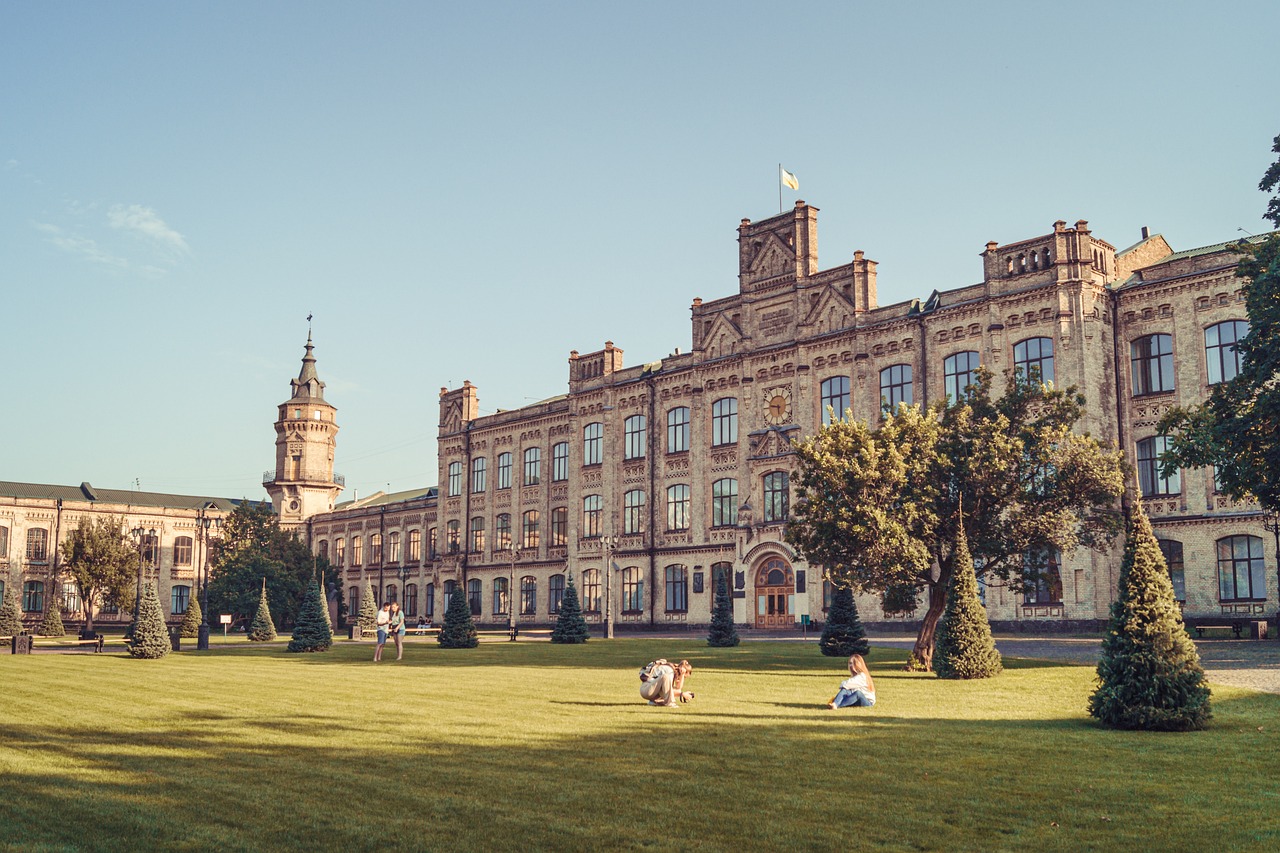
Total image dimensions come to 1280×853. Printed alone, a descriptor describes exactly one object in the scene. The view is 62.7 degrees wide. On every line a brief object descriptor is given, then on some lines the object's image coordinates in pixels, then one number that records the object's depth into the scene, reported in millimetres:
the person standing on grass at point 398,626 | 34188
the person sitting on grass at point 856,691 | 19000
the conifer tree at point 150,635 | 36656
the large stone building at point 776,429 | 41625
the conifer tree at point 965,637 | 23984
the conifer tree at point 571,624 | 45938
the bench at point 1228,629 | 36469
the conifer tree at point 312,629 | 41062
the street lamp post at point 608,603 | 48300
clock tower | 95438
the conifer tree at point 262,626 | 50938
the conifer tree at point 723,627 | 39438
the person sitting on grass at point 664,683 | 19266
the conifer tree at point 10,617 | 53531
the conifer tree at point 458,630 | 41500
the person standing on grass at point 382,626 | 34406
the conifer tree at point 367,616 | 55525
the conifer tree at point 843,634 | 32000
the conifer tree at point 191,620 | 61188
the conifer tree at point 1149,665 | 15859
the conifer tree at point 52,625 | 62375
